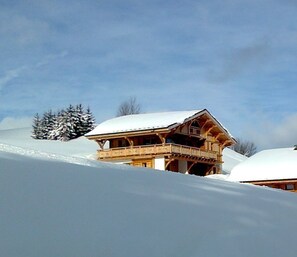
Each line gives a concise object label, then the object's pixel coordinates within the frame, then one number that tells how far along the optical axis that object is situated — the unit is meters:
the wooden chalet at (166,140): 35.25
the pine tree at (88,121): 69.44
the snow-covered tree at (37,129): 74.62
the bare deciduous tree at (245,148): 91.81
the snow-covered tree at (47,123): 74.25
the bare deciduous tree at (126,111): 75.50
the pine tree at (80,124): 68.75
